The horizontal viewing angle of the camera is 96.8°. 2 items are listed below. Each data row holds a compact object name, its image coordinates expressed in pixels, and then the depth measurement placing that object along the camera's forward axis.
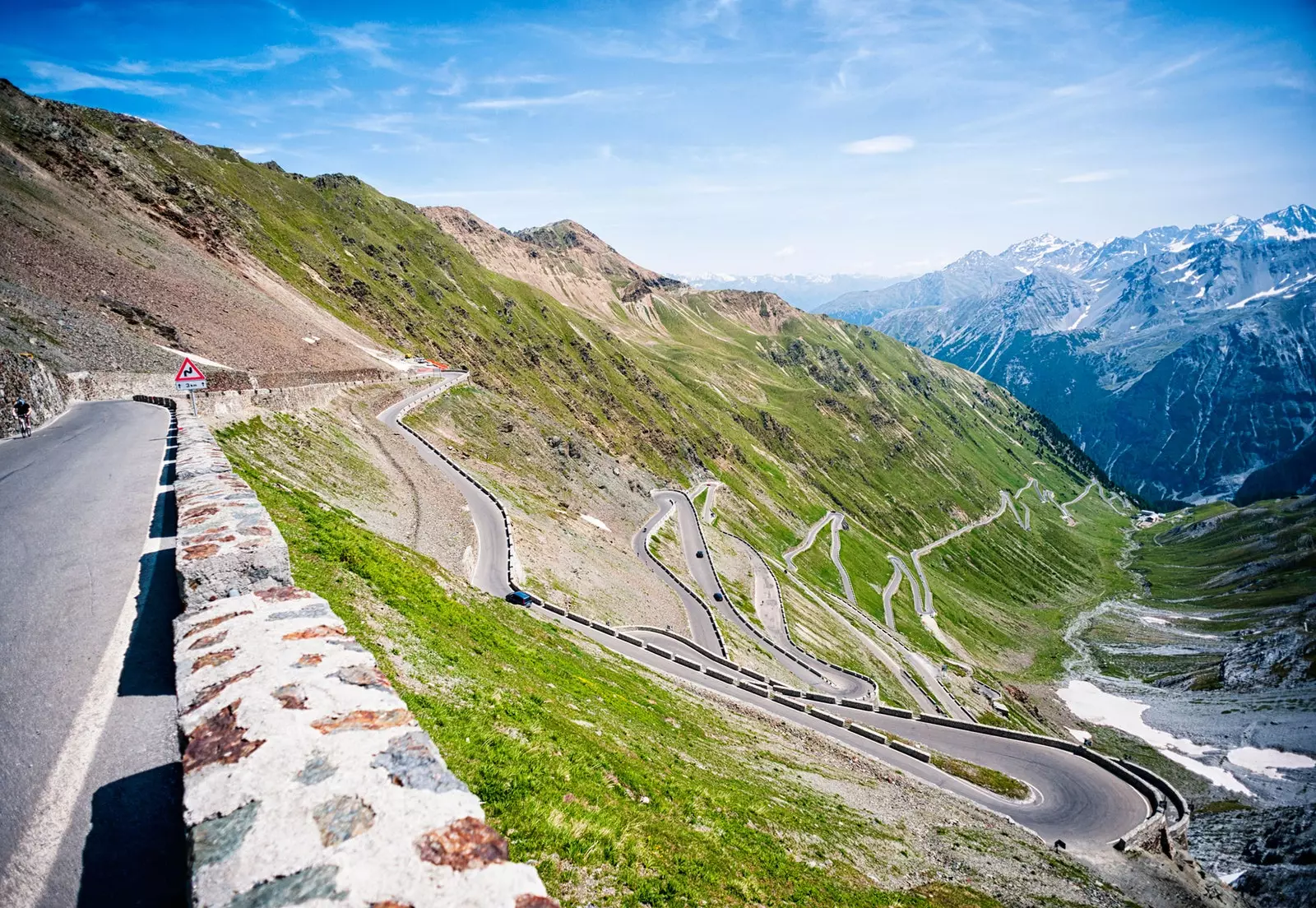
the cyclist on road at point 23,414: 24.85
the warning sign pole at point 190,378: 27.48
